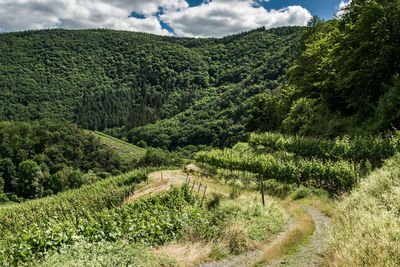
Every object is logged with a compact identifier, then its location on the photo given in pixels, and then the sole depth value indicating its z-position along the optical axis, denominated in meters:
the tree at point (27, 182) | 81.19
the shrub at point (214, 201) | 13.12
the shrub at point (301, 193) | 16.82
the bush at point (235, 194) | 15.91
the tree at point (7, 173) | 82.44
